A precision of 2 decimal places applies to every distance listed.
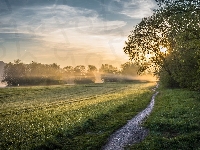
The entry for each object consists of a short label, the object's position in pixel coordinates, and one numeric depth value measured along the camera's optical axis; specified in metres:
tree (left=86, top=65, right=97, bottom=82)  189.20
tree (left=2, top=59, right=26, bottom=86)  135.38
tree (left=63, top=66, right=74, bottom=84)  186.59
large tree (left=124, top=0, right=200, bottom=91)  20.31
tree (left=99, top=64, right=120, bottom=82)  191.66
